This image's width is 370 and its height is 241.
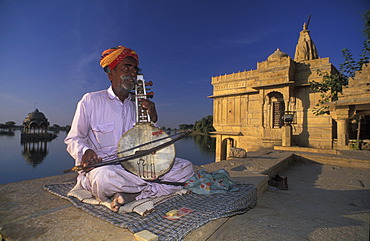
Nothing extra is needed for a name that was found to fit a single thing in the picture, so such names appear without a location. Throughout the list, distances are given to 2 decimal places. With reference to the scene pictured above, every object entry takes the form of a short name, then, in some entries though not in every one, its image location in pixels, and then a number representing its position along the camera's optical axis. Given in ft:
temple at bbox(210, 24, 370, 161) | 23.29
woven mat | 4.48
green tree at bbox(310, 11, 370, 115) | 28.02
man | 5.76
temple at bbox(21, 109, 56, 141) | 135.03
